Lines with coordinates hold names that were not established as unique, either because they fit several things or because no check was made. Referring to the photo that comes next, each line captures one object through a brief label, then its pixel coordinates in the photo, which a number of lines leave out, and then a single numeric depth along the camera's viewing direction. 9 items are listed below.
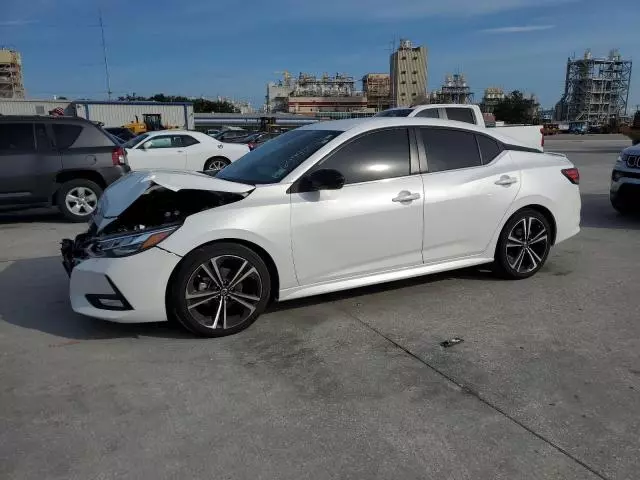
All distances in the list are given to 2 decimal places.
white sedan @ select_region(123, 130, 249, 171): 14.02
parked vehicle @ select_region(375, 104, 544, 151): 13.75
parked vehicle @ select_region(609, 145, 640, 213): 8.20
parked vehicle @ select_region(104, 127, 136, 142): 27.42
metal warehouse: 51.16
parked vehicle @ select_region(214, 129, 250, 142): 28.66
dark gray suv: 8.61
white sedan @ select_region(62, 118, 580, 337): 3.90
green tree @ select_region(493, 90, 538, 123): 114.12
